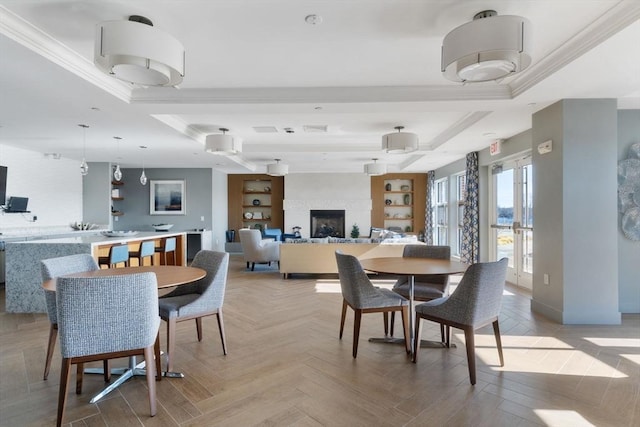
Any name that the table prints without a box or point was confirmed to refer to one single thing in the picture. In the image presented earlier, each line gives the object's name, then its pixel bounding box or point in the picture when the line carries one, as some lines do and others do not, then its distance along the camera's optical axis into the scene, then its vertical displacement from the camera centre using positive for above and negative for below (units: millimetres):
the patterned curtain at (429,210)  9734 +86
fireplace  10359 -306
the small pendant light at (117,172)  5290 +648
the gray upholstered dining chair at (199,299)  2580 -721
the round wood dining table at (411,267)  2725 -465
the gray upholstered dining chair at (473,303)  2404 -660
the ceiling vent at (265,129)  5289 +1338
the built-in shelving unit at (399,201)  10383 +372
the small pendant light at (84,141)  4801 +1214
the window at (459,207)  8323 +148
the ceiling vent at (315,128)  5245 +1337
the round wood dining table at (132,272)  2291 -483
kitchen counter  4031 -638
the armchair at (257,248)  6969 -721
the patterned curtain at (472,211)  6645 +38
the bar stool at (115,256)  4078 -528
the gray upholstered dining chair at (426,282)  3174 -705
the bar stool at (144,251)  4837 -538
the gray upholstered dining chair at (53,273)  2387 -449
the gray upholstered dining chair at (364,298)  2773 -703
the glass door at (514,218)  5379 -82
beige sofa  6059 -784
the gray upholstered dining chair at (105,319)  1829 -593
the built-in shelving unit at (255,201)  10461 +380
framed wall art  8828 +447
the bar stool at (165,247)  5766 -580
